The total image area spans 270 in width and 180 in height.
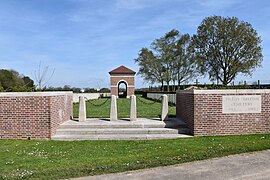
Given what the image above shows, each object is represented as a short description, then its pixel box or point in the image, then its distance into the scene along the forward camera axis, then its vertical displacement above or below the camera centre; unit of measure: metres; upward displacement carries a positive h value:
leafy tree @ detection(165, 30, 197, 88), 41.03 +4.19
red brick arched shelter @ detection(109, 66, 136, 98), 44.88 +1.36
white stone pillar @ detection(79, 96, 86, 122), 10.36 -0.93
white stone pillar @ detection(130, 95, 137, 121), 10.27 -0.79
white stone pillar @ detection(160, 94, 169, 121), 10.47 -0.81
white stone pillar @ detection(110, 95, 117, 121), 10.38 -1.00
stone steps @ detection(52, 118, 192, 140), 8.60 -1.43
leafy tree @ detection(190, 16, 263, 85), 31.36 +4.85
